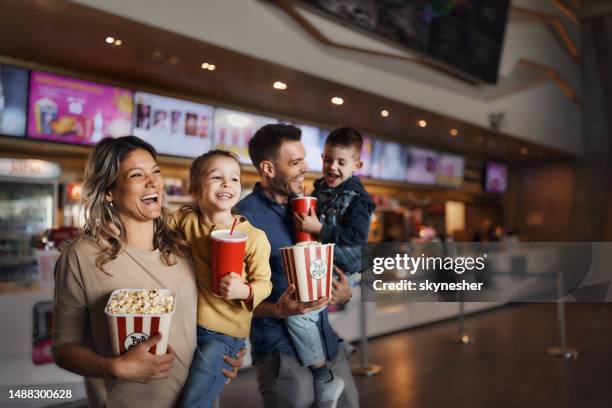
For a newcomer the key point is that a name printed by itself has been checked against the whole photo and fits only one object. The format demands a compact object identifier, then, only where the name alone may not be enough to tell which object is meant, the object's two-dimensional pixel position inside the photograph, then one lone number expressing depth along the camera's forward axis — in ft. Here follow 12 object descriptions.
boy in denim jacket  4.92
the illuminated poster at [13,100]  13.34
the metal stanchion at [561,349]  15.69
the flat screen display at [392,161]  24.68
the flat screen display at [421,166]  26.21
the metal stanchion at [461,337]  17.54
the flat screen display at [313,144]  20.65
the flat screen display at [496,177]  31.89
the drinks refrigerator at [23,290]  10.21
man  4.83
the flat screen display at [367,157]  23.50
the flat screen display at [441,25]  15.49
